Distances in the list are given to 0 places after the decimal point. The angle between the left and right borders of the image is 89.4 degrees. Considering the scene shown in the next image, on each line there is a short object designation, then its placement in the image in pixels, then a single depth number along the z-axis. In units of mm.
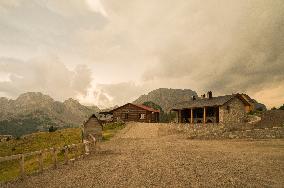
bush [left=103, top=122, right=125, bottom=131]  25624
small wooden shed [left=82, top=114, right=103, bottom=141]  15662
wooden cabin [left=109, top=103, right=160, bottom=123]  32295
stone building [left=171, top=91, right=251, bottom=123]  24290
